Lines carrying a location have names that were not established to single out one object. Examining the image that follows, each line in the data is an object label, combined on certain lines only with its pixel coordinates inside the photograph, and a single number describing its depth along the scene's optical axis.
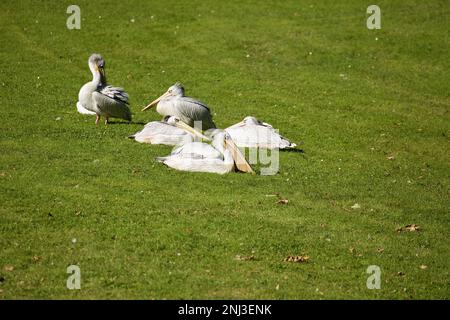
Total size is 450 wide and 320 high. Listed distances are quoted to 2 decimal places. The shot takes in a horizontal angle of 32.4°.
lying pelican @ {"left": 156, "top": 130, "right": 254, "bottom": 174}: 14.55
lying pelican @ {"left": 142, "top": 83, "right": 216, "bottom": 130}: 17.34
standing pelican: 17.55
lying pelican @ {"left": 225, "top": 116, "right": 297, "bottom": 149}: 16.66
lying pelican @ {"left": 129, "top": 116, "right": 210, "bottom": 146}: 16.27
